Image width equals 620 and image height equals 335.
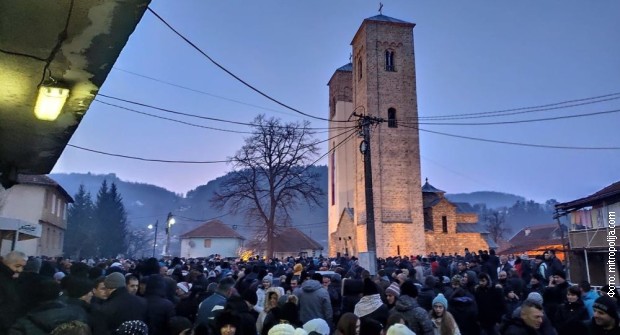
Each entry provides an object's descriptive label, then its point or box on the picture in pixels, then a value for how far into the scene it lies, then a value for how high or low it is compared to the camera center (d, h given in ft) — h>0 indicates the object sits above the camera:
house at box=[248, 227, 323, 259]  183.73 -0.25
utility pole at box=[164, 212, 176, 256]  102.12 +5.87
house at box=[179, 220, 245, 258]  203.62 +1.18
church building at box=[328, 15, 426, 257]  121.80 +32.07
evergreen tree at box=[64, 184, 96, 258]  180.14 +8.12
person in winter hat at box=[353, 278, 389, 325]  18.65 -2.66
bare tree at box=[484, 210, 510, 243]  246.88 +9.96
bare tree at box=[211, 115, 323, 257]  116.26 +20.61
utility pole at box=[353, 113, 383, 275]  48.69 +7.81
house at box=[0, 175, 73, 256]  100.42 +9.35
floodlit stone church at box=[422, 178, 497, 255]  135.85 +4.47
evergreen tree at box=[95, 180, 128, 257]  198.76 +11.40
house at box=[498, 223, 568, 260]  161.07 +3.19
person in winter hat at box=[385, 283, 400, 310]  21.53 -2.43
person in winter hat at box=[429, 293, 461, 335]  17.90 -3.17
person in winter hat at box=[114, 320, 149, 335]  11.57 -2.24
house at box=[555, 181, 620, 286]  75.46 +2.24
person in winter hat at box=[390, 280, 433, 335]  17.20 -2.81
